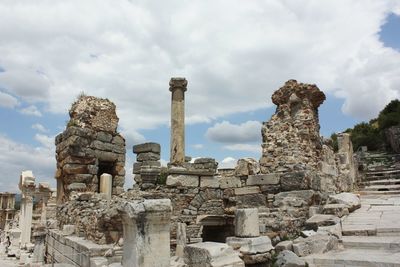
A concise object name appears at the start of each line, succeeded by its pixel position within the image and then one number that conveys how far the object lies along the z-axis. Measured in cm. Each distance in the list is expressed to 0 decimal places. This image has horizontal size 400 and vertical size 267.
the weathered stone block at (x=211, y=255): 521
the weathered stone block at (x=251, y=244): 598
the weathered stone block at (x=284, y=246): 628
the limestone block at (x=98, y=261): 664
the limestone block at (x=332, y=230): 684
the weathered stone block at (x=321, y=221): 737
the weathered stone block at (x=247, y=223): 640
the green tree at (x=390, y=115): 3245
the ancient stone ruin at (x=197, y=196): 551
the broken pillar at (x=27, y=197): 2000
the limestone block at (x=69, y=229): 1002
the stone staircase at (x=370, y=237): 553
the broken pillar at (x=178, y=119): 1300
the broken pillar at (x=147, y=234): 471
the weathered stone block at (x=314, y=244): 618
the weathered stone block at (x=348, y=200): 891
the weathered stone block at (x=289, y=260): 559
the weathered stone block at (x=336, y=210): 833
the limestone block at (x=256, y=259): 588
